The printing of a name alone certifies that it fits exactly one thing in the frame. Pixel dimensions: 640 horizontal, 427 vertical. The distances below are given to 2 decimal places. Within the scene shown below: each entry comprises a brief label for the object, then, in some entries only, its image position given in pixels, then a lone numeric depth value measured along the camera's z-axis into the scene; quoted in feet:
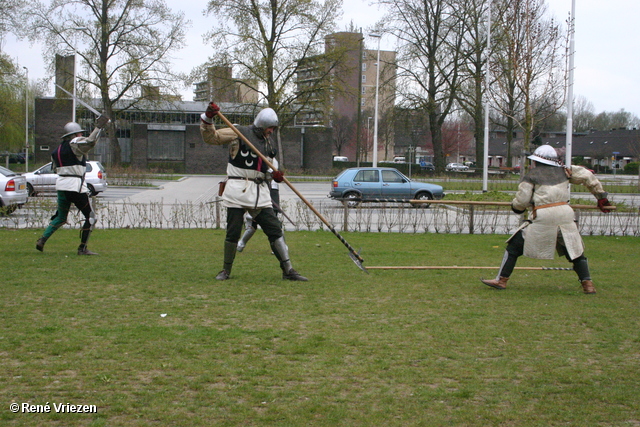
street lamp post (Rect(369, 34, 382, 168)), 123.20
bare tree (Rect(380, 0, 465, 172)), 145.48
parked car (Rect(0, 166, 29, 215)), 56.75
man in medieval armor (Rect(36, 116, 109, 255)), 30.42
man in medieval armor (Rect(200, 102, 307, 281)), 24.52
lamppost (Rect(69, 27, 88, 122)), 126.58
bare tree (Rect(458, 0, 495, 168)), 140.67
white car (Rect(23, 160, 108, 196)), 82.26
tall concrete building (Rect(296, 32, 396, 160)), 139.44
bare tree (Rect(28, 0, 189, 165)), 143.23
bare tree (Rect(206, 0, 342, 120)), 136.36
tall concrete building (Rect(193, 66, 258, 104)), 134.41
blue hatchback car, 78.54
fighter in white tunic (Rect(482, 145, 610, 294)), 23.25
